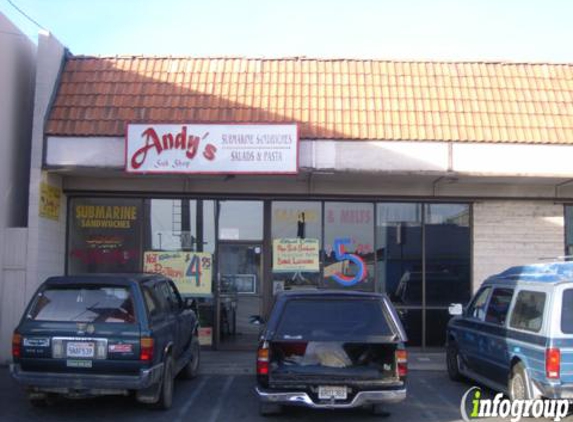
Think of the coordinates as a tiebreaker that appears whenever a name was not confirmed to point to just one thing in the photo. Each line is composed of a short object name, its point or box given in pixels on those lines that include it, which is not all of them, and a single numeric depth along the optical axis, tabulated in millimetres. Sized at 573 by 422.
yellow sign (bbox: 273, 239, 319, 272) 14367
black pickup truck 7840
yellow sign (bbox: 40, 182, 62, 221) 13133
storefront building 14055
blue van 8062
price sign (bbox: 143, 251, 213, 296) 14406
